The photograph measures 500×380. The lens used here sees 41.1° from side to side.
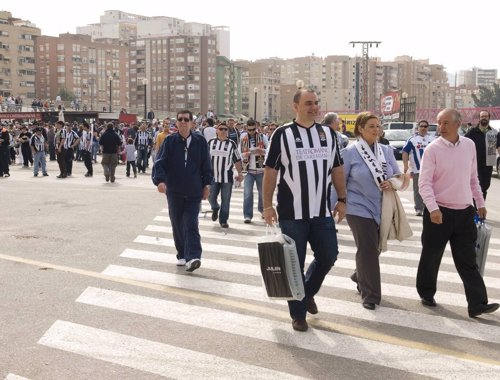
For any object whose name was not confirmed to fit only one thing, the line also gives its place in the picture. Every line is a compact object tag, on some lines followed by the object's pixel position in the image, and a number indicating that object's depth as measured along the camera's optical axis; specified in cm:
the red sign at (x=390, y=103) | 8119
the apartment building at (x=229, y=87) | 15588
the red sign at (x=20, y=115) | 4403
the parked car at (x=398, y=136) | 3073
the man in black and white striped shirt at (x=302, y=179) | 530
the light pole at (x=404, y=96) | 5158
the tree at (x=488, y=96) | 12256
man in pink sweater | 589
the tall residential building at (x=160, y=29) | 16700
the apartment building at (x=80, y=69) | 12812
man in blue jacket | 778
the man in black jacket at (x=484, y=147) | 1166
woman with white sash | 603
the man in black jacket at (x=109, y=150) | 2027
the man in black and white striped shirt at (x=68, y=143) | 2209
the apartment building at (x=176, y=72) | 14988
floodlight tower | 7675
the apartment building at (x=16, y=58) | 11256
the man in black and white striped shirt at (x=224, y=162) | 1145
